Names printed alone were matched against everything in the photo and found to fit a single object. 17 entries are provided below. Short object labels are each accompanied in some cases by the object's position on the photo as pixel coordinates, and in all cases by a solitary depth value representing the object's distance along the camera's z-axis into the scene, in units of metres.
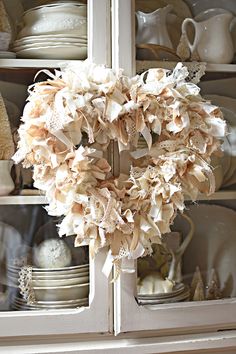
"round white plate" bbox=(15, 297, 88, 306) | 1.12
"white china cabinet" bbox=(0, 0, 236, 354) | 1.10
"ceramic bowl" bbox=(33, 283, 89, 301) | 1.12
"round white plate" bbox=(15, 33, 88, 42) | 1.15
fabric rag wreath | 1.05
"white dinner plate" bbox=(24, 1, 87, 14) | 1.16
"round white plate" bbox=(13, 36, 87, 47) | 1.14
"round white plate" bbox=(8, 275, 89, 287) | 1.12
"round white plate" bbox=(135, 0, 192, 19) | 1.18
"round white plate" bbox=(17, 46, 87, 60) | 1.14
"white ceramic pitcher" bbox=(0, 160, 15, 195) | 1.11
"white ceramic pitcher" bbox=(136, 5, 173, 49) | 1.17
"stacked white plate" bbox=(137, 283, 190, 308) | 1.14
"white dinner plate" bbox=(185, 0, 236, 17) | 1.23
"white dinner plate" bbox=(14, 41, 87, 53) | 1.14
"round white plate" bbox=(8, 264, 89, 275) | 1.13
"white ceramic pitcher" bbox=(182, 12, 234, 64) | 1.21
